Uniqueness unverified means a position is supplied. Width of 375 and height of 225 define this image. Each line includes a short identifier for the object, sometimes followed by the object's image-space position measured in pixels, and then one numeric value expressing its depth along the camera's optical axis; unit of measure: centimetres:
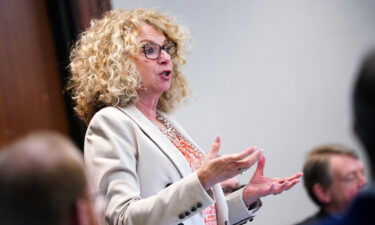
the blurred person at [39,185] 225
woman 346
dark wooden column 421
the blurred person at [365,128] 225
